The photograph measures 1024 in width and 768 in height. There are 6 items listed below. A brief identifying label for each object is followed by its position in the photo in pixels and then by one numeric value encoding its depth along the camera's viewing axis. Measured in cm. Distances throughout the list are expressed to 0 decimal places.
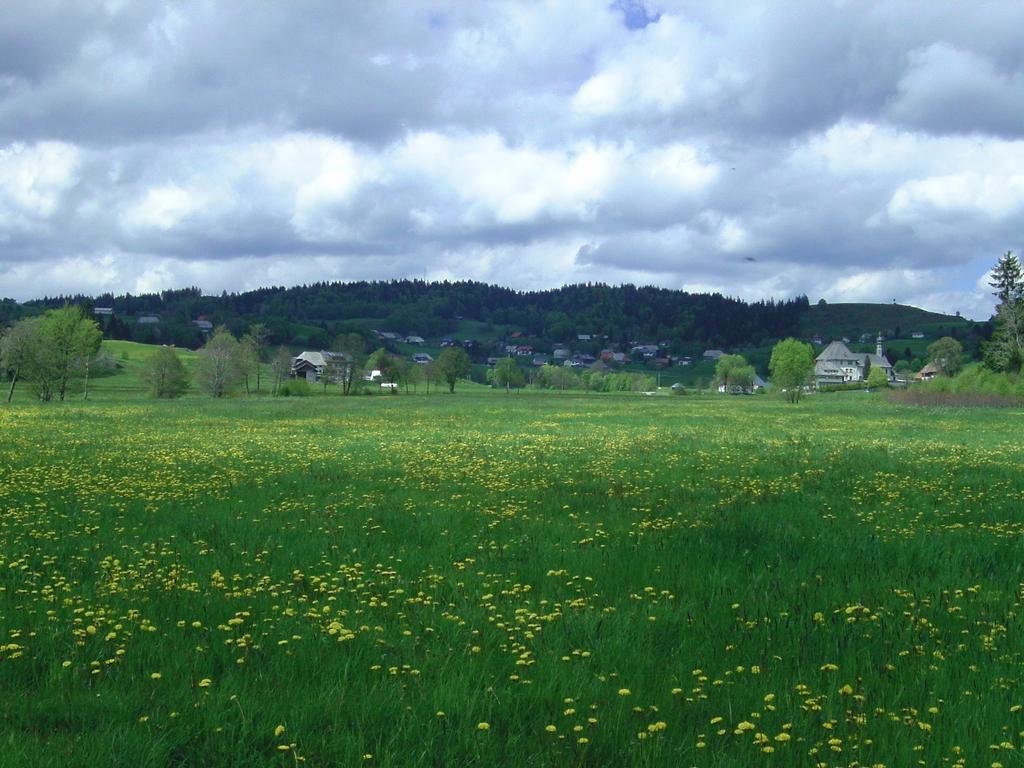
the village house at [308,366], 18690
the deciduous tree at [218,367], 10700
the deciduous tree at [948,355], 15929
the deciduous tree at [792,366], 10756
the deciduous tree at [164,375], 9781
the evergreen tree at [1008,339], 9538
